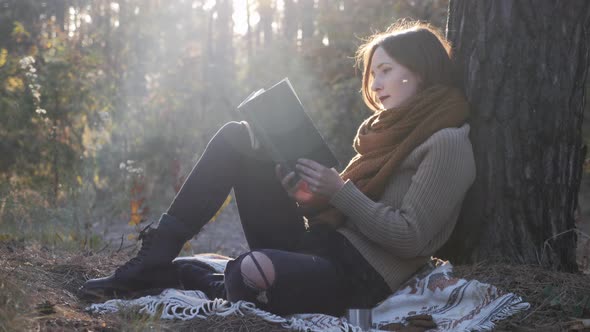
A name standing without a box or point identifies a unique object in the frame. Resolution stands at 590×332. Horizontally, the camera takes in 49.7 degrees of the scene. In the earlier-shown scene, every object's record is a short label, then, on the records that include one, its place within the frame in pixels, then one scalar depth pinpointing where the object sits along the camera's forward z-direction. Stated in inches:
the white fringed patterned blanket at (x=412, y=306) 95.0
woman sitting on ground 96.9
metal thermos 97.1
